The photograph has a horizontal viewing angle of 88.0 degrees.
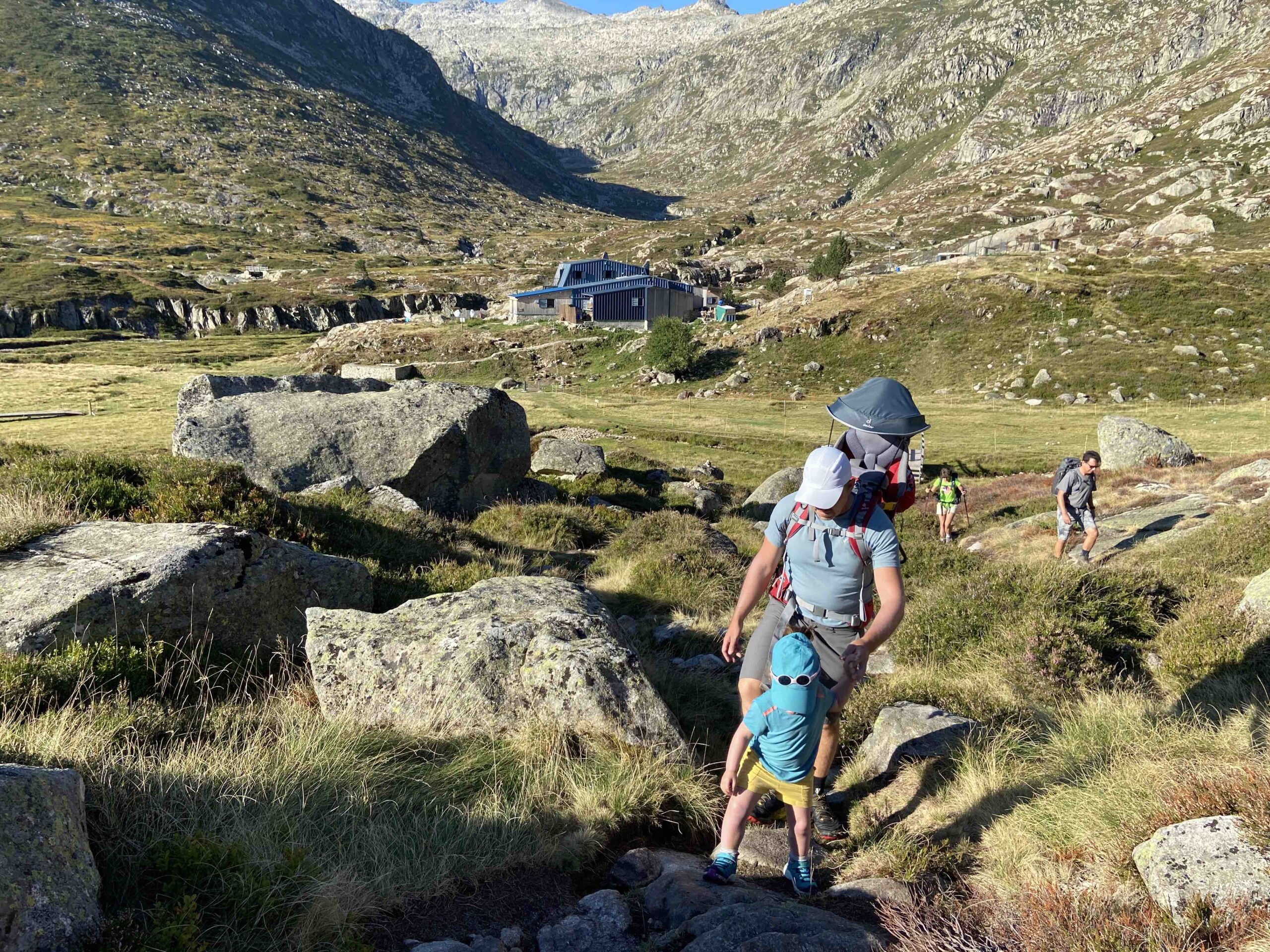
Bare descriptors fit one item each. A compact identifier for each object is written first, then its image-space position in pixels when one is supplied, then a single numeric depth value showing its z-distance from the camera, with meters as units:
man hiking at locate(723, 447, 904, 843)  4.50
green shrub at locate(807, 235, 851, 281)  114.06
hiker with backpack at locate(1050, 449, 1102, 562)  13.27
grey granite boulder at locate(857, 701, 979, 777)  5.66
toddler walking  4.22
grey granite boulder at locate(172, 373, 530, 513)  13.34
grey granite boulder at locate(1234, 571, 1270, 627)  7.27
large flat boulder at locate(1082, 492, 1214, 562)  14.48
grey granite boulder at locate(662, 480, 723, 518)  21.80
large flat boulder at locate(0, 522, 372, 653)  4.95
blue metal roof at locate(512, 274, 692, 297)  90.50
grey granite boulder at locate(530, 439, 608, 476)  22.70
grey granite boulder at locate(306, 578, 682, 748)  5.22
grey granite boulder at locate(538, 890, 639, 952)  3.48
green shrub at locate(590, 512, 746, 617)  10.55
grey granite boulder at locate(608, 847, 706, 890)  4.21
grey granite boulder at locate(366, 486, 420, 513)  12.31
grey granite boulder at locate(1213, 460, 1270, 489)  18.22
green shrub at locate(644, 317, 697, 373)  69.38
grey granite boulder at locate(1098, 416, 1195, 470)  25.25
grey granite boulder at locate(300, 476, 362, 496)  12.53
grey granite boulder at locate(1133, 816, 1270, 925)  2.99
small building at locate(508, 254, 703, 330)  90.25
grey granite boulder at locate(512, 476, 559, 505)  17.17
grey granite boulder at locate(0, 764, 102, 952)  2.38
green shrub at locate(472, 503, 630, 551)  13.55
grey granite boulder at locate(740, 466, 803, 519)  22.29
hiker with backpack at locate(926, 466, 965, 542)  18.20
